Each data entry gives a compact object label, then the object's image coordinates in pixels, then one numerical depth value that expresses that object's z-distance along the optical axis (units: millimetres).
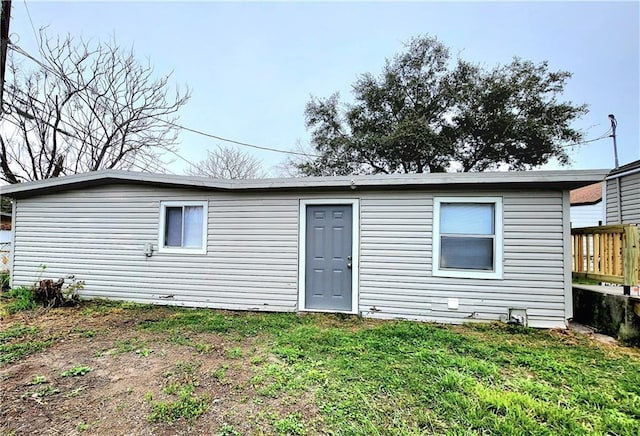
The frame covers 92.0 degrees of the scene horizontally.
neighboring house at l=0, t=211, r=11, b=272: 9156
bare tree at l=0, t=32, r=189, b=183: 12297
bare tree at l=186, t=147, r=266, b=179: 19109
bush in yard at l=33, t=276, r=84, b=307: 5633
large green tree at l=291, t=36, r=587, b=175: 13320
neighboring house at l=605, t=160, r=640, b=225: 7027
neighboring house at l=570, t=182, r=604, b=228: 14457
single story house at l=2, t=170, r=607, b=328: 4676
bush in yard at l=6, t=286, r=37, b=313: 5340
